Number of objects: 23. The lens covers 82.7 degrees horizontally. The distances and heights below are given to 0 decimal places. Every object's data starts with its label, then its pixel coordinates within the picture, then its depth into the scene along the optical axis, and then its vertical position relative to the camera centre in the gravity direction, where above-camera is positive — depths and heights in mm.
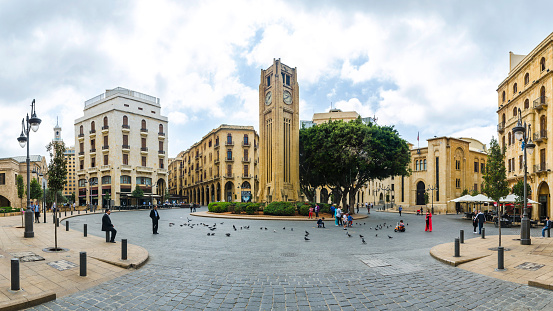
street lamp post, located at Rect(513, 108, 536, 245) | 13297 -2737
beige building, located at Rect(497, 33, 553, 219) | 27362 +4820
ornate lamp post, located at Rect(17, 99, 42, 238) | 14285 -1936
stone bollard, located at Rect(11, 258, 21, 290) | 6633 -2241
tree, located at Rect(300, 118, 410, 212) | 31875 +1484
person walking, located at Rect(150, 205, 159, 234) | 16734 -2579
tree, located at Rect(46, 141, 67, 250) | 21188 +115
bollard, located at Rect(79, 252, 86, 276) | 7945 -2445
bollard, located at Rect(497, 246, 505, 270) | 8961 -2704
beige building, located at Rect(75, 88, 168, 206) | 55875 +4113
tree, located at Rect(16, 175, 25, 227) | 46375 -2333
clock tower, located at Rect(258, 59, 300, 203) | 35844 +4009
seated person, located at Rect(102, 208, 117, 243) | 13023 -2295
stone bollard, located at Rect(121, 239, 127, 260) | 9546 -2445
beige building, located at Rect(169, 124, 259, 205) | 63938 +1069
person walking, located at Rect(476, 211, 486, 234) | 17969 -3044
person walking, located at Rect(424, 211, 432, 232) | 20002 -3590
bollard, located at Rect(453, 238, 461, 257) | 10492 -2812
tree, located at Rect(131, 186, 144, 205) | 53375 -3983
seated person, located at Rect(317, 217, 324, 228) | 21344 -3932
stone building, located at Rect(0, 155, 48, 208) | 50156 -1699
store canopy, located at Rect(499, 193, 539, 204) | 27547 -2936
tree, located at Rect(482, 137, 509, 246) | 20594 -687
